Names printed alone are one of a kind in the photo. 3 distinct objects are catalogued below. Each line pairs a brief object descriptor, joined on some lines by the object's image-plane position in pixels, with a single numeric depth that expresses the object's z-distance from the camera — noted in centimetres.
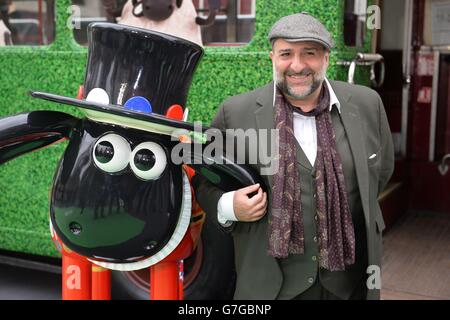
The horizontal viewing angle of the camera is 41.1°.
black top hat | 185
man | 184
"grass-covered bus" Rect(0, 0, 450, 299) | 257
